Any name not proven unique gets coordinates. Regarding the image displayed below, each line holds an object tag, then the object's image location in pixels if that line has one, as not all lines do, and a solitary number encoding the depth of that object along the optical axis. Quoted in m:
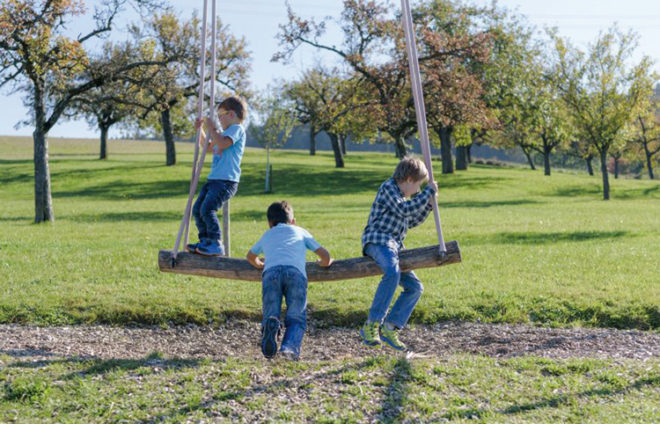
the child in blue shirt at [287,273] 6.86
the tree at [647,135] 63.74
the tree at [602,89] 35.69
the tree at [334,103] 31.25
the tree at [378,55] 30.83
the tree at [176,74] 21.86
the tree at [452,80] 31.53
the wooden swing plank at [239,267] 7.36
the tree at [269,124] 41.31
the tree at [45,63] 20.23
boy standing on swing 7.71
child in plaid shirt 6.80
